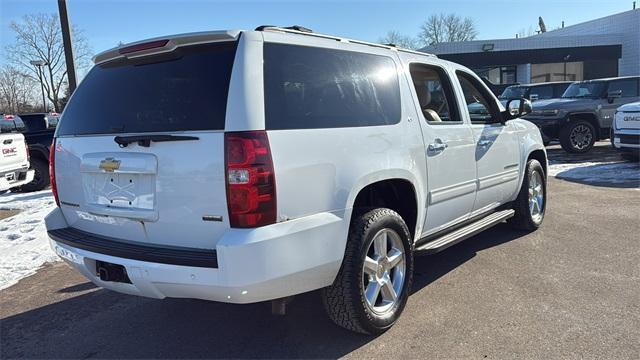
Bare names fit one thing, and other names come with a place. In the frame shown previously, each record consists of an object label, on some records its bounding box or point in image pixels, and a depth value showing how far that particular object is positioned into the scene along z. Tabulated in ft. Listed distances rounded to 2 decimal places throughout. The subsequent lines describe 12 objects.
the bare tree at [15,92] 177.99
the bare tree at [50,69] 163.36
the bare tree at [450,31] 248.11
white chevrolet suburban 8.80
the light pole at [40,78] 165.70
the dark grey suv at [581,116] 42.06
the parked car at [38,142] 36.37
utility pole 31.86
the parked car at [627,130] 33.88
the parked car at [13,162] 29.30
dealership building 112.06
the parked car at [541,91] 52.19
